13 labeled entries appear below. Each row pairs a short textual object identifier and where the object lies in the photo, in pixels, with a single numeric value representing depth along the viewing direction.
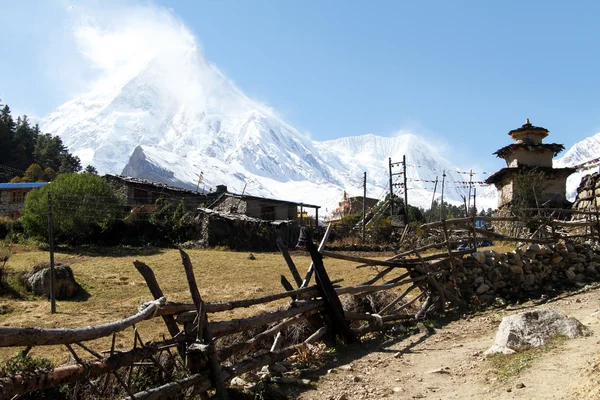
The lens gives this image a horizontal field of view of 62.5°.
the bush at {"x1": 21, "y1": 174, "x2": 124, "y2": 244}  27.56
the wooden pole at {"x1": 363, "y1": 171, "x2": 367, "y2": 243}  32.20
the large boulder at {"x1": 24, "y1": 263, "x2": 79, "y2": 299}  15.67
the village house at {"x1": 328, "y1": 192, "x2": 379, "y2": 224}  54.84
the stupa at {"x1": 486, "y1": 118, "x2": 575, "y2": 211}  24.45
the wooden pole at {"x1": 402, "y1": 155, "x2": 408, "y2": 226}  34.62
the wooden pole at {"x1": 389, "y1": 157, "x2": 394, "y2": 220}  36.84
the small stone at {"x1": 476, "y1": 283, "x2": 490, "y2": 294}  10.83
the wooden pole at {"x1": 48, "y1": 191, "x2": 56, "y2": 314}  13.78
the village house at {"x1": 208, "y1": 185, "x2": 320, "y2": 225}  37.22
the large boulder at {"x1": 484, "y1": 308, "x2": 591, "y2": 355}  6.38
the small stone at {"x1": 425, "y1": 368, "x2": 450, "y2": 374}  6.08
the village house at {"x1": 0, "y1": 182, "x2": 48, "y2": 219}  41.09
